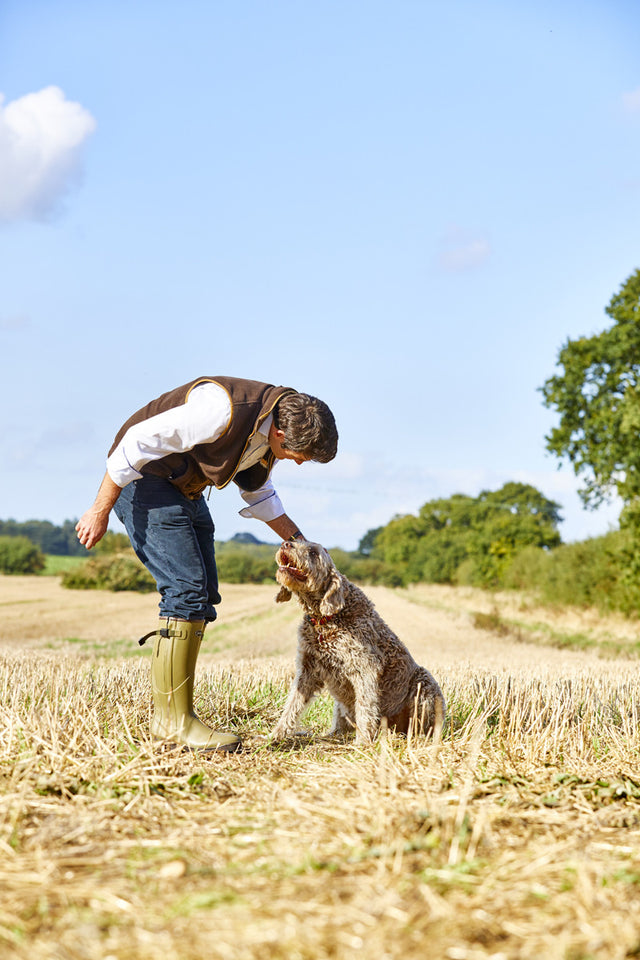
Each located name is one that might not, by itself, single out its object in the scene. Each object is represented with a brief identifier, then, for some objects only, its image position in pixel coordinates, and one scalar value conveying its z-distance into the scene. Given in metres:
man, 4.33
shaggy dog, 4.82
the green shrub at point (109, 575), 46.56
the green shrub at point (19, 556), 55.50
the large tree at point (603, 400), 25.34
